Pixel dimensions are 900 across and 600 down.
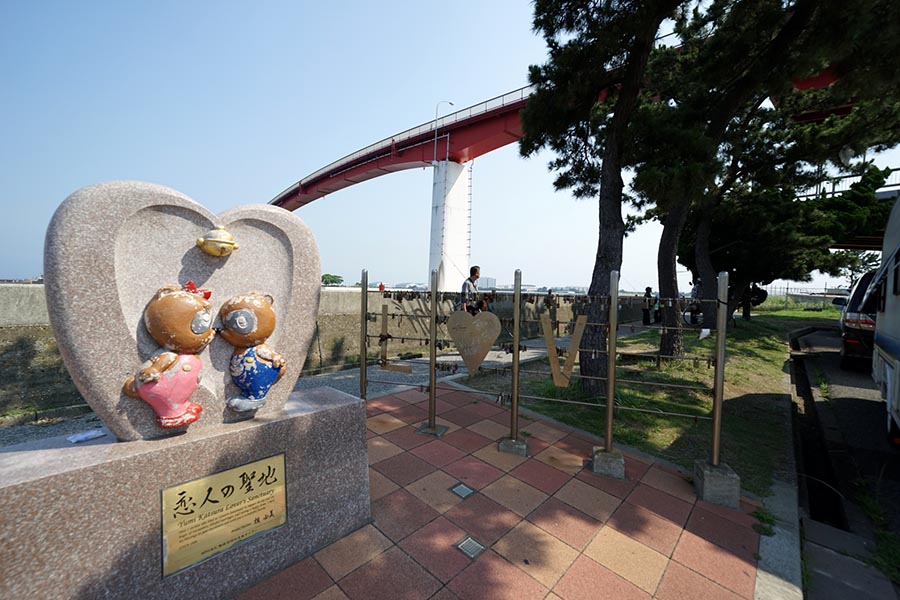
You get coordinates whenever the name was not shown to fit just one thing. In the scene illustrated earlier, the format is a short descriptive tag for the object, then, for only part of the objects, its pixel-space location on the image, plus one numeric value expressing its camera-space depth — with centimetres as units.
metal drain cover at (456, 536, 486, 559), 224
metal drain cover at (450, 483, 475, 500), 283
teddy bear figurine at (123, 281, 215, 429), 180
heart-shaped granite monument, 166
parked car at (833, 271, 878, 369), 743
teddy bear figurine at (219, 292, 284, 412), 210
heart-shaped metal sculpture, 355
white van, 394
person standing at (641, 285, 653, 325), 1531
